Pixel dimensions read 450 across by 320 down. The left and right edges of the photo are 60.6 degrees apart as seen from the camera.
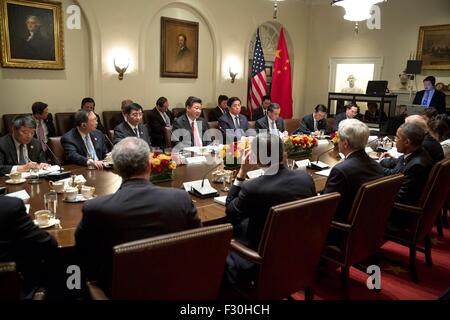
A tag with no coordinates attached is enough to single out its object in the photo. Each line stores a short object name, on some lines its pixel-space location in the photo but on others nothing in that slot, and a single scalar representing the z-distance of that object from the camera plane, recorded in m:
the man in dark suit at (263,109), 7.84
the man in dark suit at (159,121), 6.66
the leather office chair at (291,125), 6.71
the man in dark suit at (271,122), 5.82
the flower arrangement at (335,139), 4.57
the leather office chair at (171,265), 1.37
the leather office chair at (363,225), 2.23
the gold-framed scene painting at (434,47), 7.56
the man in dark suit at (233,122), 5.57
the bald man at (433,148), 3.30
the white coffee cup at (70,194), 2.36
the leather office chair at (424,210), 2.69
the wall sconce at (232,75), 8.12
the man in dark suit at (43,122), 5.39
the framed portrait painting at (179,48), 7.04
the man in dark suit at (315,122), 6.06
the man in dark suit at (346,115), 6.21
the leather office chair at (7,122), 5.43
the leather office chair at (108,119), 6.34
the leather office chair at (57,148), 3.69
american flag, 7.87
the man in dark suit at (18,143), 3.26
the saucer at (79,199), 2.36
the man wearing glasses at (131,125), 4.16
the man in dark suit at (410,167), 2.80
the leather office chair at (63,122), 5.90
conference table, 1.96
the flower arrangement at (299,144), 3.91
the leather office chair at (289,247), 1.78
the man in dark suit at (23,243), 1.54
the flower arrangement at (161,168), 2.76
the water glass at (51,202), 2.15
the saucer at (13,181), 2.75
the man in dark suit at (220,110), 7.47
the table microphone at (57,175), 2.81
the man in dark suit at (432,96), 7.23
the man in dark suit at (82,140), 3.59
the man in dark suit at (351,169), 2.41
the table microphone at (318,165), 3.45
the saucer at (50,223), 1.94
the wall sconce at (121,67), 6.41
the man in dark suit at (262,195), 1.96
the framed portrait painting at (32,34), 5.39
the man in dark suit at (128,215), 1.52
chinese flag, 8.50
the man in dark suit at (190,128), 4.69
